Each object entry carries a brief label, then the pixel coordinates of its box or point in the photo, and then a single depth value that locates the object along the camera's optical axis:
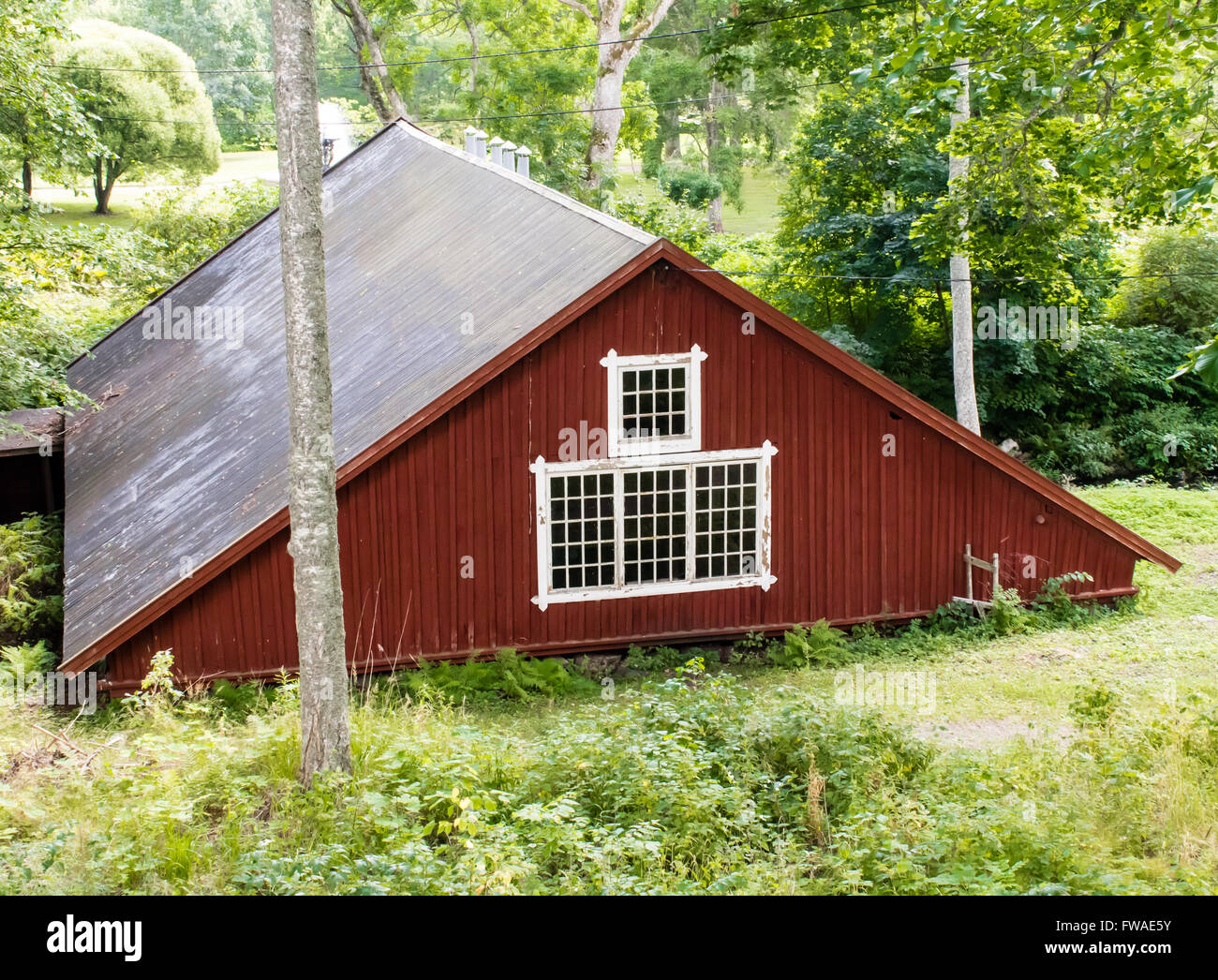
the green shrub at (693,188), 42.06
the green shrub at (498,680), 12.47
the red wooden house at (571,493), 12.42
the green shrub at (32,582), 13.52
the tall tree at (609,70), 32.69
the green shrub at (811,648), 13.59
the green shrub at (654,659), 13.47
